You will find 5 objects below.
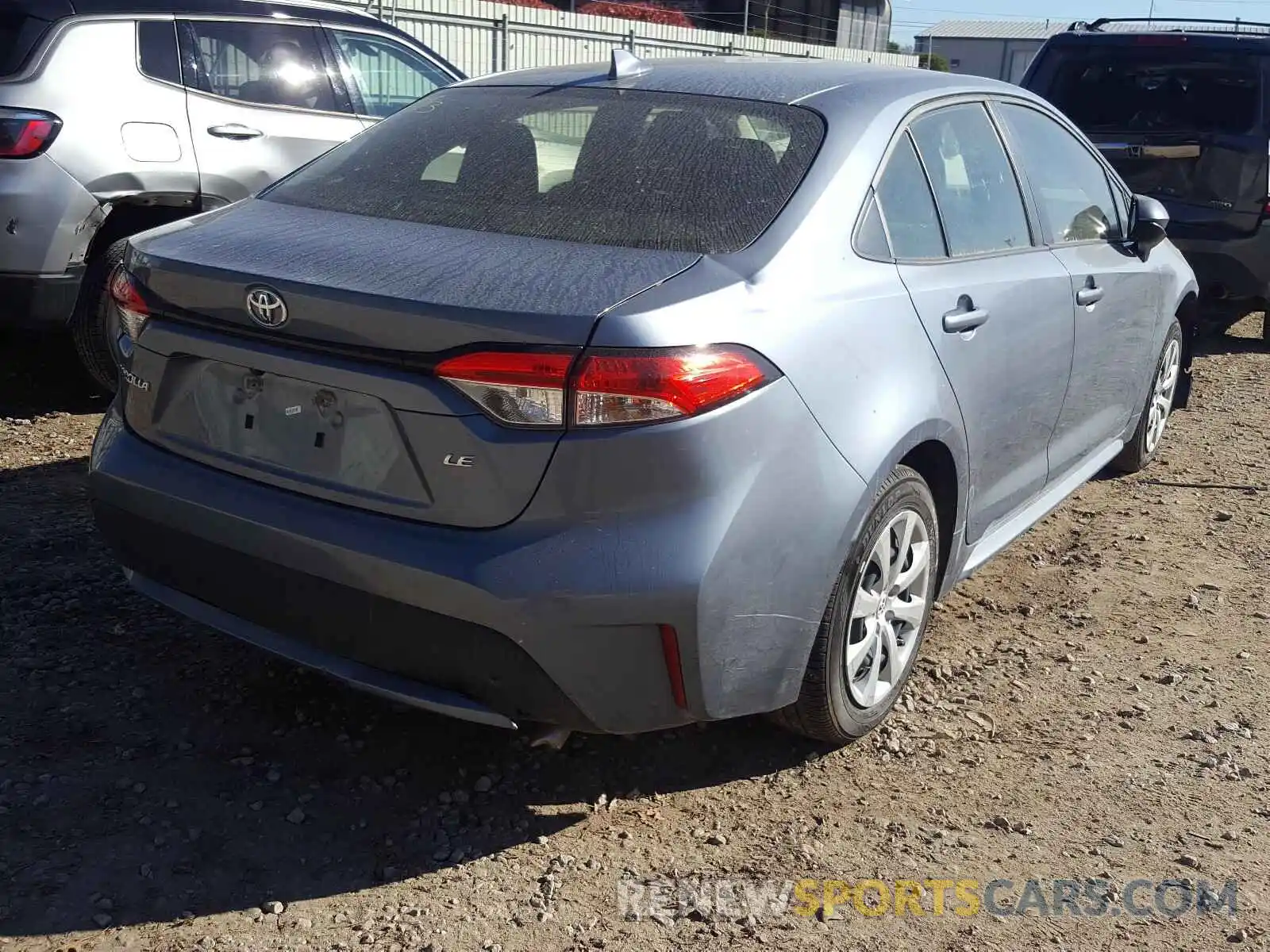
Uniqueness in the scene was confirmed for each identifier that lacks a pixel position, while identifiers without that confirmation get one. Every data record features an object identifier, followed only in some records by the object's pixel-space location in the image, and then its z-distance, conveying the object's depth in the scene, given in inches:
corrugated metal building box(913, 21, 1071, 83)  2158.0
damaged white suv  203.9
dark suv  298.8
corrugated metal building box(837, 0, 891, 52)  1707.7
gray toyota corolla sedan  99.0
